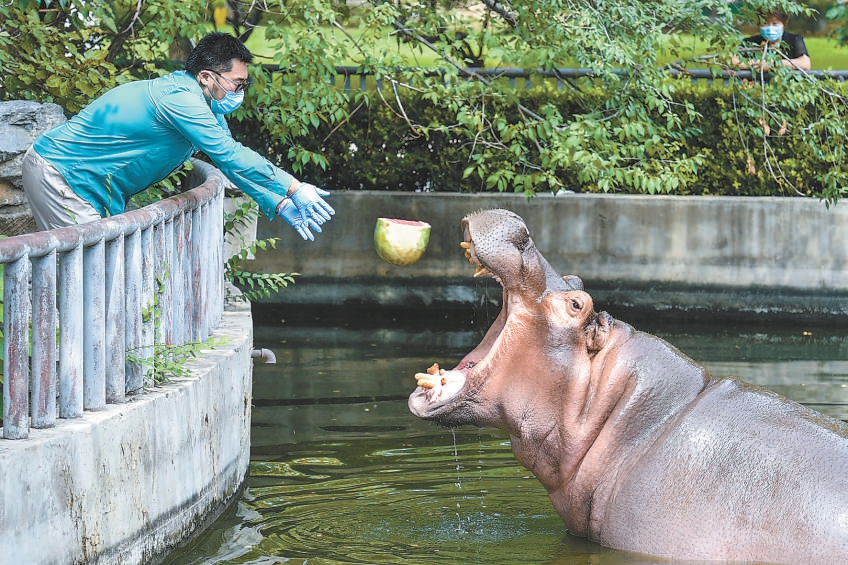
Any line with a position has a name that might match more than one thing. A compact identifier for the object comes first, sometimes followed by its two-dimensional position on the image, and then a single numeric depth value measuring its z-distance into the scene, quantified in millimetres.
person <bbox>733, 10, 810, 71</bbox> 21141
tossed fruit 14078
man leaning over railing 11219
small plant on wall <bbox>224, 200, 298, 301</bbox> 14883
